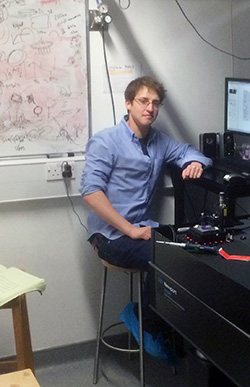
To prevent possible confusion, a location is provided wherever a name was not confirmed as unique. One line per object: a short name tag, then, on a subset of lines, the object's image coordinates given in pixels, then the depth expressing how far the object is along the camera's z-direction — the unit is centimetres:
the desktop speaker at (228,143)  266
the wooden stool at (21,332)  187
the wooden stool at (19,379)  146
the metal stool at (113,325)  218
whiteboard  227
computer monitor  252
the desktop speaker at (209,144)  263
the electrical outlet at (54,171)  238
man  221
